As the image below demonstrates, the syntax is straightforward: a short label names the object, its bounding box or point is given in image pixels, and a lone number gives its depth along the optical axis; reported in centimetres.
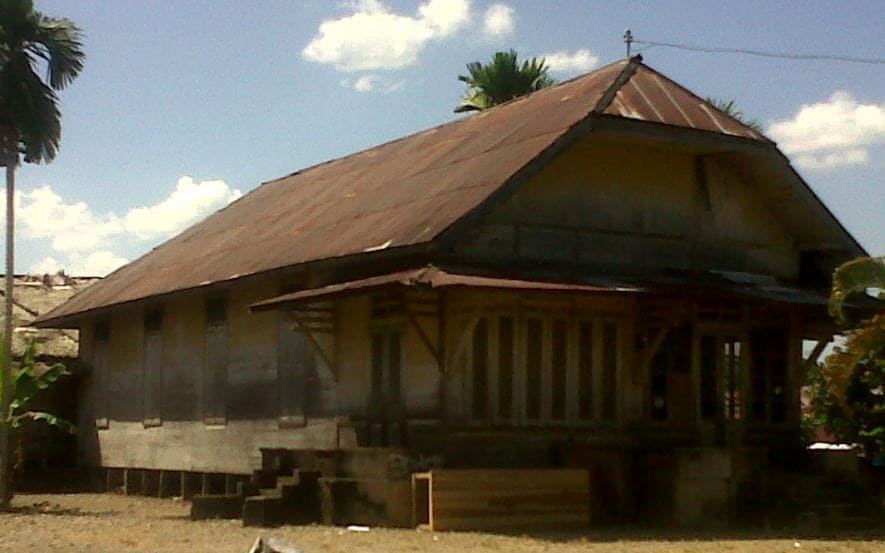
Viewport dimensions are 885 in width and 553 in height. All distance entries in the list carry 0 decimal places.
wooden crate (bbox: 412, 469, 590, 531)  1622
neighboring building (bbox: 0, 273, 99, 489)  2916
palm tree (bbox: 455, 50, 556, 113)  3344
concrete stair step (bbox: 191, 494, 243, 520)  1886
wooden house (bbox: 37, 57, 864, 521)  1806
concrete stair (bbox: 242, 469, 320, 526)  1761
